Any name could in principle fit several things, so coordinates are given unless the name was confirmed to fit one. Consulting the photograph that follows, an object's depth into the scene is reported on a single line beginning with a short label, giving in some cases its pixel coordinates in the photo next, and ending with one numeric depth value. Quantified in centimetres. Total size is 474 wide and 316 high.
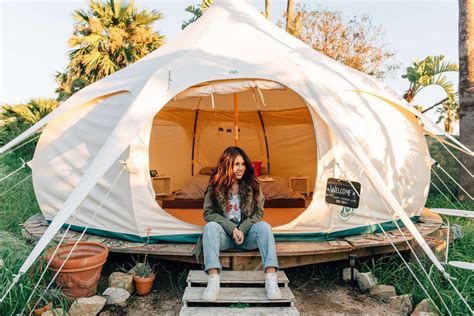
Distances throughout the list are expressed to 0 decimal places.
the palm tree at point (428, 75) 762
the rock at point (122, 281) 346
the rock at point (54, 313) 285
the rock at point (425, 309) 309
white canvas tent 383
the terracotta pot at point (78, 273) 323
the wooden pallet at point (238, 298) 296
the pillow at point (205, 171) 676
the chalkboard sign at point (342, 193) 381
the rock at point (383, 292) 348
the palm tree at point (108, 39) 982
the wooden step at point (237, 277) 331
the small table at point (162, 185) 647
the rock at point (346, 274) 394
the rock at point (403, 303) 329
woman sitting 330
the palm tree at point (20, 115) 1082
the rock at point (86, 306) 299
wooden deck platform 362
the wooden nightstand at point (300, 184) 700
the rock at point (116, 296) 328
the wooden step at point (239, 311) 292
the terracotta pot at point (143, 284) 355
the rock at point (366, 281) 367
